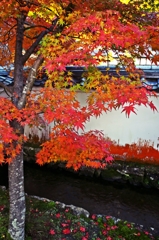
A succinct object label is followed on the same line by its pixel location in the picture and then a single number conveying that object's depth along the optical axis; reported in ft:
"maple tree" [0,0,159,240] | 11.84
